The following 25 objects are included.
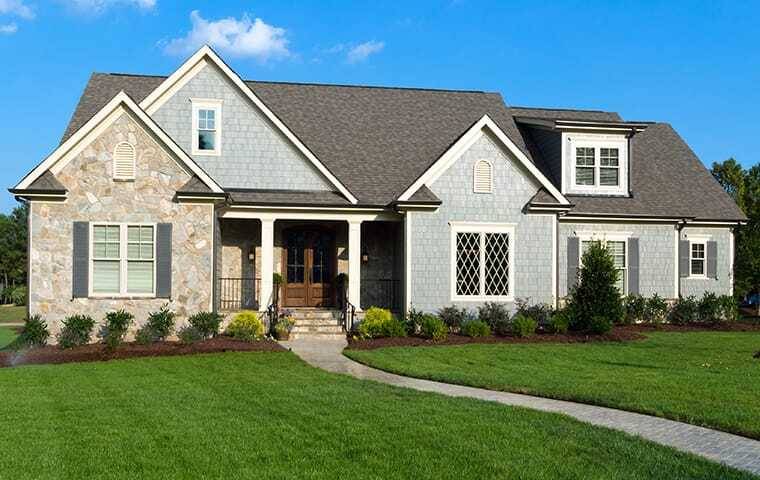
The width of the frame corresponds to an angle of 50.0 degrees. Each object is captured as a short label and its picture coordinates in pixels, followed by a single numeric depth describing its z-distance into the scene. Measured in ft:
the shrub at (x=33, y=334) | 59.21
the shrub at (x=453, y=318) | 68.28
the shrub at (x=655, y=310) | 77.82
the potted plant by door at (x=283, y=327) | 64.44
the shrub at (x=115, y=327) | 57.41
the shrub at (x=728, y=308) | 80.38
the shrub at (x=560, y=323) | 67.46
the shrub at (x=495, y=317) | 68.03
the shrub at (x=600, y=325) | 65.82
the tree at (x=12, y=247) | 223.10
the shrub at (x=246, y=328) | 61.93
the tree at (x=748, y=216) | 87.81
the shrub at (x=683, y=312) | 78.89
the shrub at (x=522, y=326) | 66.08
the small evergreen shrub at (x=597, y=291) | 66.28
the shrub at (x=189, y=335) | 59.72
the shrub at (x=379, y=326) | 64.44
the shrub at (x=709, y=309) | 79.61
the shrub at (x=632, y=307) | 77.00
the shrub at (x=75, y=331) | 59.41
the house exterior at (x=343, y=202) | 61.82
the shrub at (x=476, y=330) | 65.82
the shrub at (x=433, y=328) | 63.52
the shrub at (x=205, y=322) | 61.21
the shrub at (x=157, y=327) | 60.75
